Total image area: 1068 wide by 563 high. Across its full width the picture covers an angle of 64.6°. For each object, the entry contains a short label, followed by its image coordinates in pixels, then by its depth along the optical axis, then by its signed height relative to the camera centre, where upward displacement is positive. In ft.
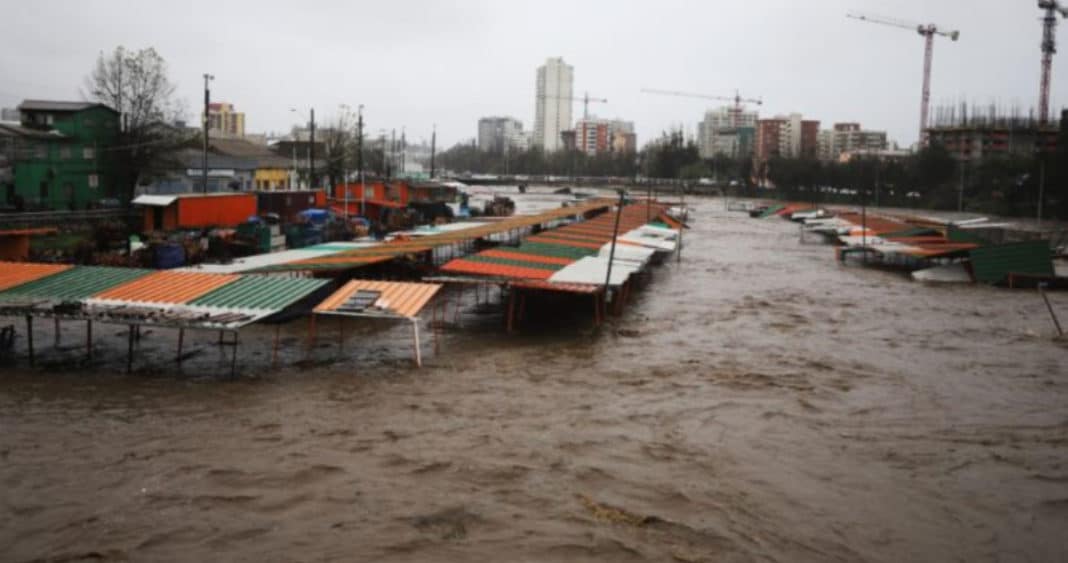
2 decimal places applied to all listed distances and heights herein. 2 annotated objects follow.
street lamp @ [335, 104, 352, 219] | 197.29 +9.06
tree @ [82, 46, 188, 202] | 117.91 +14.31
